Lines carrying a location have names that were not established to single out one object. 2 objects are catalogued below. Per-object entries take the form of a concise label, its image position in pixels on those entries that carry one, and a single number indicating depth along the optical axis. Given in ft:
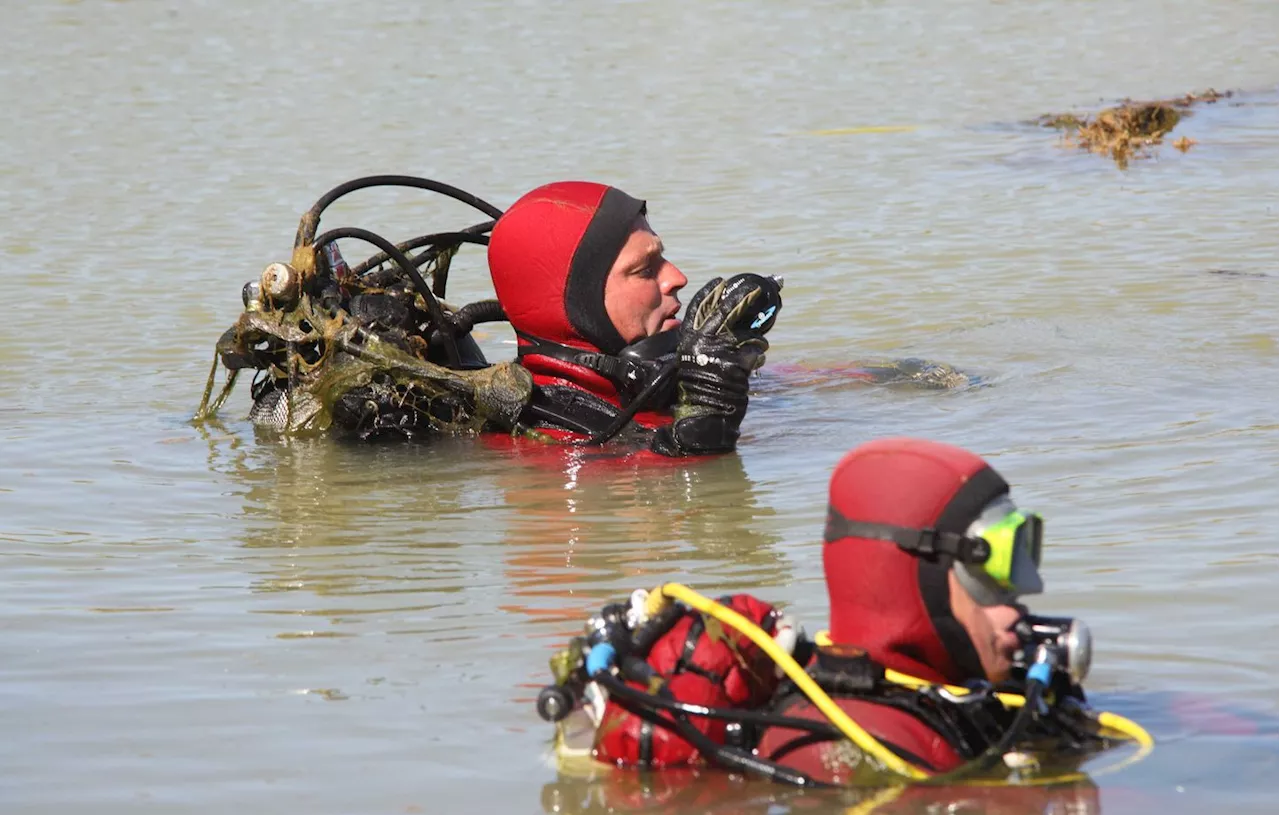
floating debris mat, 92.94
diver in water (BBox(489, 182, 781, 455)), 41.68
